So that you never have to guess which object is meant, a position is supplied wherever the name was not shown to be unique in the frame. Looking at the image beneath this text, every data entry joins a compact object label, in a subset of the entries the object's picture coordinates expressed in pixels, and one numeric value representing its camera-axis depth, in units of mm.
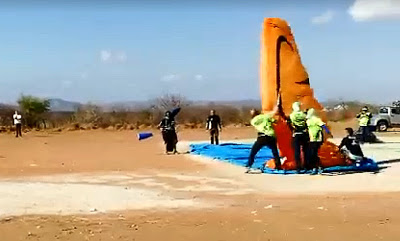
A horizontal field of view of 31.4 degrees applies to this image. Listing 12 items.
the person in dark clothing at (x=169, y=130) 23938
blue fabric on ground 17656
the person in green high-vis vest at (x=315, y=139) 17422
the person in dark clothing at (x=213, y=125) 28589
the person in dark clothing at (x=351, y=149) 18344
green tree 51094
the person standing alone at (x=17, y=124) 38406
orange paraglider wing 18031
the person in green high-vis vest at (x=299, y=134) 17359
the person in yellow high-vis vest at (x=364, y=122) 28156
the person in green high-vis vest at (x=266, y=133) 17312
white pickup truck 41781
